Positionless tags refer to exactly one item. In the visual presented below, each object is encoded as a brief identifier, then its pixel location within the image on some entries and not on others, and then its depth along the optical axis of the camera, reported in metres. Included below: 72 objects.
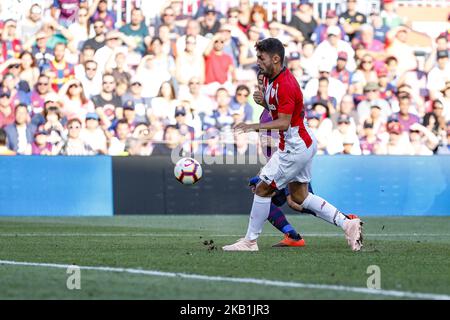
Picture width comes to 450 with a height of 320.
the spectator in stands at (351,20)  22.45
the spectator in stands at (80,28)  21.19
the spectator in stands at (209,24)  21.80
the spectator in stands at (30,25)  21.08
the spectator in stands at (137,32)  21.44
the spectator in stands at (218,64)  21.36
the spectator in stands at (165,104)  20.44
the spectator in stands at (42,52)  20.83
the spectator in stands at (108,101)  20.39
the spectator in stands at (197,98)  20.70
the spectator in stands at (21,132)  19.81
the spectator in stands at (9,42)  20.89
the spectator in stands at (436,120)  21.09
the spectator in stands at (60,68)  20.73
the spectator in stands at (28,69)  20.58
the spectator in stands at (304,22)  22.28
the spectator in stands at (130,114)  20.22
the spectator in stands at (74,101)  20.28
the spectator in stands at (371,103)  21.19
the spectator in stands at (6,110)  19.88
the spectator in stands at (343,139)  20.66
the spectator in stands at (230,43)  21.62
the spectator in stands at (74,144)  19.78
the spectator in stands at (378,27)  22.59
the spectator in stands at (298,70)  21.45
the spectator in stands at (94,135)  19.94
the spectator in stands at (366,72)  21.78
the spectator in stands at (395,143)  20.84
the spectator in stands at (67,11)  21.30
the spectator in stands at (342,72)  21.72
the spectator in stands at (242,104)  20.72
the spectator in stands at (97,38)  21.09
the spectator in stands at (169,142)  19.76
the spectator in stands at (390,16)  22.81
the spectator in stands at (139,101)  20.45
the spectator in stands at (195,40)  21.45
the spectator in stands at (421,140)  20.81
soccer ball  13.15
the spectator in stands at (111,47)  20.98
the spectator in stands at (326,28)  22.16
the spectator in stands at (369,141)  20.86
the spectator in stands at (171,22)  21.61
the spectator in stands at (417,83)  21.77
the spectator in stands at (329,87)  21.33
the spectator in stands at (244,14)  21.98
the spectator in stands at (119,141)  19.95
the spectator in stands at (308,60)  21.73
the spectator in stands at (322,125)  20.55
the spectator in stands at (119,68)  20.86
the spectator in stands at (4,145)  19.62
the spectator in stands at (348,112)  20.86
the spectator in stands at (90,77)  20.73
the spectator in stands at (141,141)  19.92
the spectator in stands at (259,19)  22.03
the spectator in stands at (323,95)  21.20
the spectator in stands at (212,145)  19.64
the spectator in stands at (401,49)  22.38
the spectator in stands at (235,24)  21.83
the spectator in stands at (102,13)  21.39
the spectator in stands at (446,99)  21.56
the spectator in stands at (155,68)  20.97
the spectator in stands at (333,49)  21.91
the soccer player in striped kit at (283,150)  10.19
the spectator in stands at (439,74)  22.09
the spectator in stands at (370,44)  22.38
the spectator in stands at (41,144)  19.80
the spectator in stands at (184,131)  19.80
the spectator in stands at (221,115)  20.41
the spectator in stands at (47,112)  19.89
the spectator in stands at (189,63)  21.22
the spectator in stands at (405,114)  21.12
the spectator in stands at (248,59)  21.70
